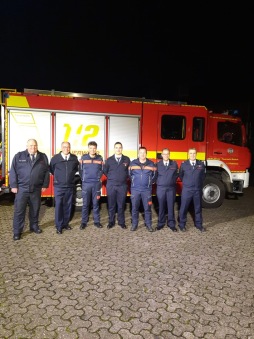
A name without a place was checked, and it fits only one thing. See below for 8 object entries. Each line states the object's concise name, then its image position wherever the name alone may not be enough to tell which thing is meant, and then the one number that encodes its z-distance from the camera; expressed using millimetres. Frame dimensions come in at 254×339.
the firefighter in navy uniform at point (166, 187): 6023
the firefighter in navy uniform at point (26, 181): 5270
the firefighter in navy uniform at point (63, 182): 5652
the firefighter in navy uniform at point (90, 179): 5969
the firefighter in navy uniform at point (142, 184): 5953
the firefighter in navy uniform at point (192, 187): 5996
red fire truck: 6461
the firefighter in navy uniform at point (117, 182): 6035
